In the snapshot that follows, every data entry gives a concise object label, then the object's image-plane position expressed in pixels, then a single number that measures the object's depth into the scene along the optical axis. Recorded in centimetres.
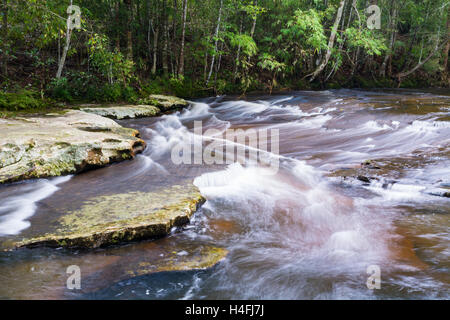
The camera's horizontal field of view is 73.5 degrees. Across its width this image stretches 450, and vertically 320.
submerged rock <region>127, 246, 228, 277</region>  299
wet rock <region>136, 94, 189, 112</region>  1145
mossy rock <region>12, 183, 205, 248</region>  318
